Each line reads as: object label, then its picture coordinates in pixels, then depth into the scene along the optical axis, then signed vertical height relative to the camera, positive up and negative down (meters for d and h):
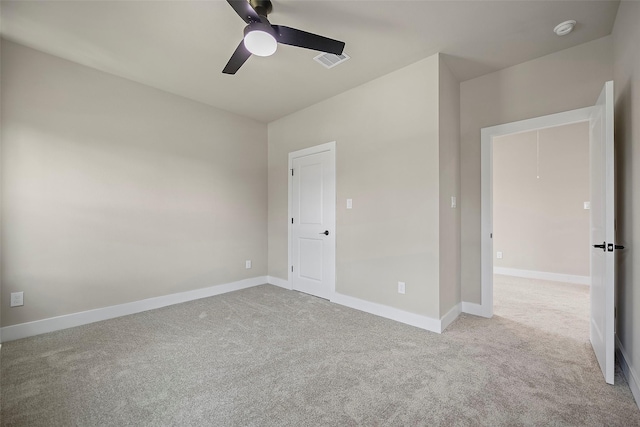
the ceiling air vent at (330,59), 2.76 +1.59
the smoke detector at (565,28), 2.27 +1.57
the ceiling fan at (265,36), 1.87 +1.30
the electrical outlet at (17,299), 2.57 -0.79
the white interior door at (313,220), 3.79 -0.09
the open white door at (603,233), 1.86 -0.15
